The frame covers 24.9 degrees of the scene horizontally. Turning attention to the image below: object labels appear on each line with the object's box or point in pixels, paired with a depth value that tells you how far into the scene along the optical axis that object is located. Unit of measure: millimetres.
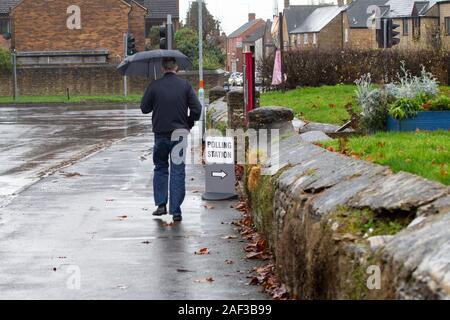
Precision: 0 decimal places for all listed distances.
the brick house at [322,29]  96769
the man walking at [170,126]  12945
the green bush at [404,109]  14484
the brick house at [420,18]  72125
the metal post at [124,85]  69062
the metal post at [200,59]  29172
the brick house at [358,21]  87750
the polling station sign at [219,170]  14438
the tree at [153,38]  78625
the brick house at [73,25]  75312
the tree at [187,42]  77188
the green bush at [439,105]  14695
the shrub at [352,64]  31484
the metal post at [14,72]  67375
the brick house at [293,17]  110375
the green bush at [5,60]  69562
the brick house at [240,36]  148000
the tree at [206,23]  109300
